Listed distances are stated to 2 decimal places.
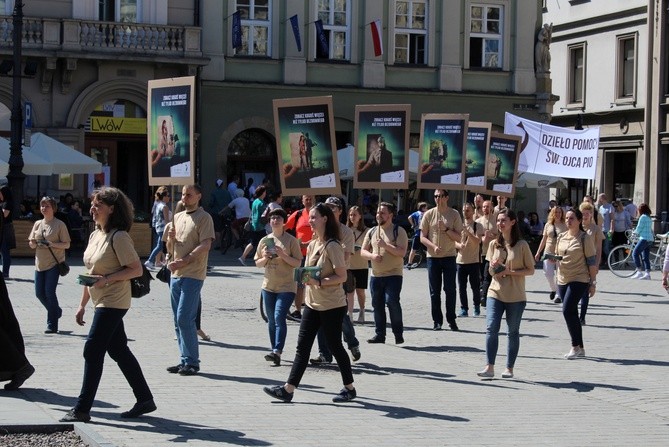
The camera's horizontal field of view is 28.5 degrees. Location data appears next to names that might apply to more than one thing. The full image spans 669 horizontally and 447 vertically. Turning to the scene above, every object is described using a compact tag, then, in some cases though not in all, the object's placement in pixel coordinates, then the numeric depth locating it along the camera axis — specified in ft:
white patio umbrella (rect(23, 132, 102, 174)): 95.91
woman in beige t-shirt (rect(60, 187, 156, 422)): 32.07
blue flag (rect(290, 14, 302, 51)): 117.91
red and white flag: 121.49
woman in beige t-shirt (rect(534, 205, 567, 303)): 63.31
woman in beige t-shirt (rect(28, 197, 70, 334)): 51.24
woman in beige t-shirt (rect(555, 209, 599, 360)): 47.37
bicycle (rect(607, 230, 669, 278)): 92.84
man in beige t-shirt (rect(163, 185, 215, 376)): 40.78
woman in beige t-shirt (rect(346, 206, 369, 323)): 55.21
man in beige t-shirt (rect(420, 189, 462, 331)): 55.67
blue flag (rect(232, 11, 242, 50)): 115.85
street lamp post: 89.40
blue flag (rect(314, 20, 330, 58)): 119.14
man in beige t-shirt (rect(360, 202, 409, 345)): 50.03
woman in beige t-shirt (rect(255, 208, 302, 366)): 43.27
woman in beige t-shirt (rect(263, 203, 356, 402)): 36.01
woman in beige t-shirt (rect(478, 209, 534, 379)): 41.93
